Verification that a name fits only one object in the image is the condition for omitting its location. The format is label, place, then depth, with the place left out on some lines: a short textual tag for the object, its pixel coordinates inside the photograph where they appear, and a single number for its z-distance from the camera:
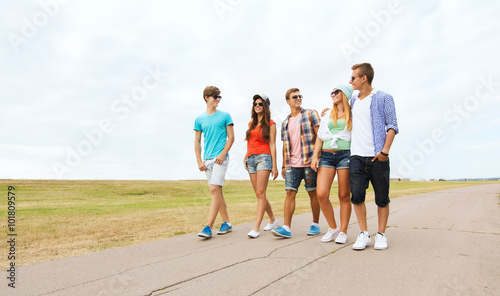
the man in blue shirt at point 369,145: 3.96
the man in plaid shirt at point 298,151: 4.98
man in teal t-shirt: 5.32
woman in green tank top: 4.41
